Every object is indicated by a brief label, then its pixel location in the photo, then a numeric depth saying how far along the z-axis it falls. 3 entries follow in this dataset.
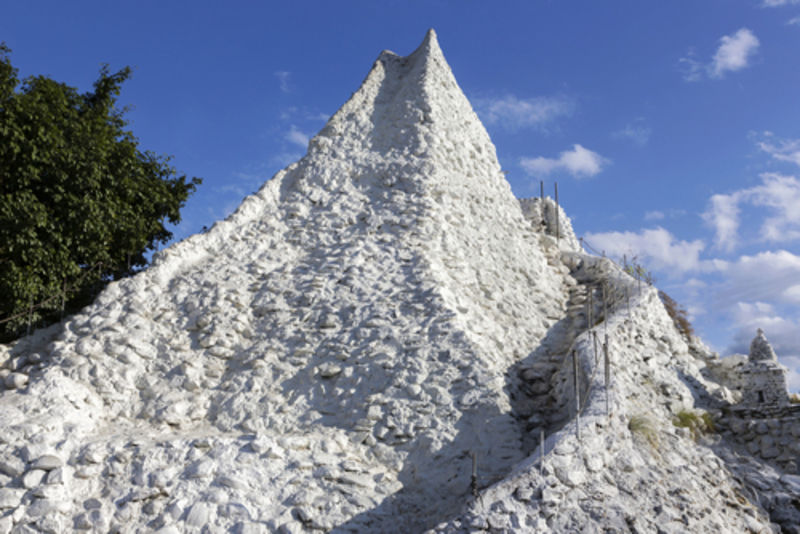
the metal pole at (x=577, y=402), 9.48
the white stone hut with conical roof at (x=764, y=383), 13.54
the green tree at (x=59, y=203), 13.90
